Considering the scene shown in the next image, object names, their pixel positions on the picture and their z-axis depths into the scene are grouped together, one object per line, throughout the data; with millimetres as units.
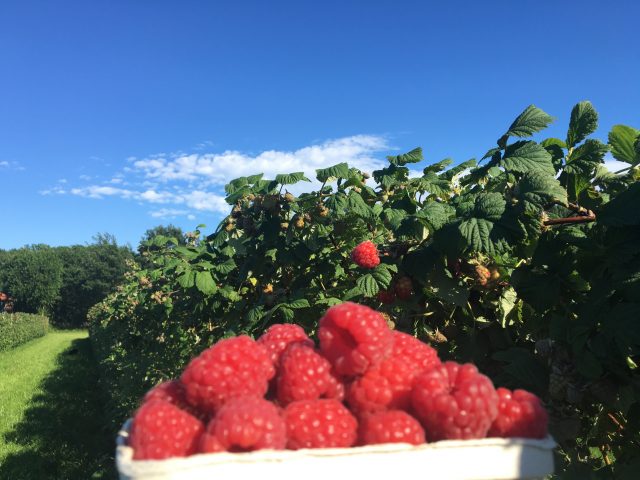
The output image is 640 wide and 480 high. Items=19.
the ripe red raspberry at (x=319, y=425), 130
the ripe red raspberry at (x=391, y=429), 128
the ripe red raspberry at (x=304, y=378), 143
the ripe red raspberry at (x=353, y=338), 142
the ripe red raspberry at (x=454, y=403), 130
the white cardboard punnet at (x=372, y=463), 110
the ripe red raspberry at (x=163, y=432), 120
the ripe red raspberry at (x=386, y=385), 143
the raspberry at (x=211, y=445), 119
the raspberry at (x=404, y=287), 336
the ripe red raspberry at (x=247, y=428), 119
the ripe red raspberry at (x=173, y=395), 141
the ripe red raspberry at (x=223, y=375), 136
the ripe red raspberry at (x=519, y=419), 137
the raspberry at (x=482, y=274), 319
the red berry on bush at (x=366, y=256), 331
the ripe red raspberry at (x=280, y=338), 161
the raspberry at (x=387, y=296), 345
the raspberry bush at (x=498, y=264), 252
